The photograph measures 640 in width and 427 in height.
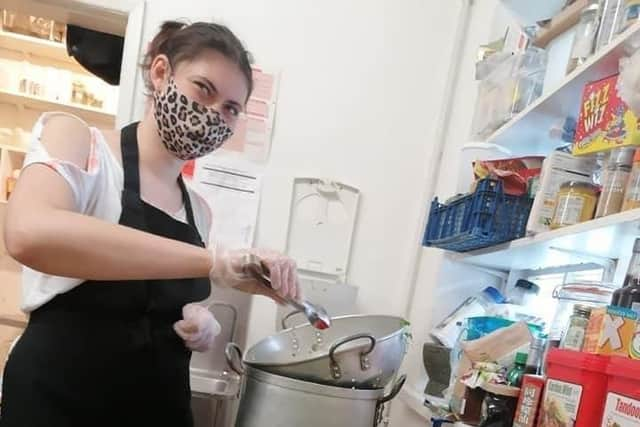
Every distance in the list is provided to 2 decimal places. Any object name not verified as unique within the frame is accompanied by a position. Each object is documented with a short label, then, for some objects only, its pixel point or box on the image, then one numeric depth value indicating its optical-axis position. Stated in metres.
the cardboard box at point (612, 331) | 0.71
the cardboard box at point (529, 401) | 0.88
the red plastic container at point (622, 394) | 0.66
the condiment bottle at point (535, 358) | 1.00
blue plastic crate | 1.14
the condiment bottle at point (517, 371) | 1.01
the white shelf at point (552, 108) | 0.90
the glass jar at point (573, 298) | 0.95
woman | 0.78
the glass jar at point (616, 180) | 0.84
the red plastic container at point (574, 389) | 0.74
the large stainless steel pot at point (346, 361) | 1.07
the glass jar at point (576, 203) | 0.93
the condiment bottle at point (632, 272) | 0.82
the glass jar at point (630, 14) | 0.86
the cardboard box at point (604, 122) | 0.81
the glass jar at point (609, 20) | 0.94
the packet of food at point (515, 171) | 1.16
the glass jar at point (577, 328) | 0.82
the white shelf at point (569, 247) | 0.83
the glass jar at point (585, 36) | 1.04
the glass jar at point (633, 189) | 0.77
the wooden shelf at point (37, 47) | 3.12
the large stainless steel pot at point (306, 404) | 1.07
